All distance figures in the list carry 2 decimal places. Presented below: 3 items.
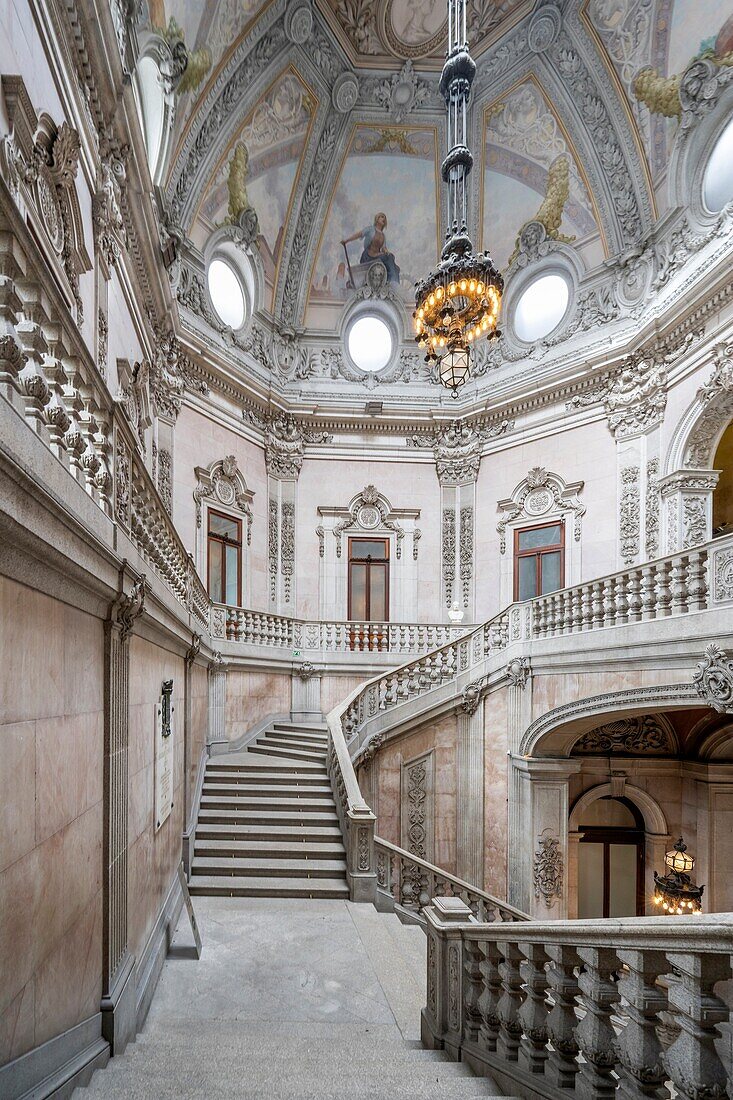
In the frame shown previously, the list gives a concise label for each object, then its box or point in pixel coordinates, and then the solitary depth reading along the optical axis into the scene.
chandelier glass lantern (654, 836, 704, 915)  9.45
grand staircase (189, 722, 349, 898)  8.04
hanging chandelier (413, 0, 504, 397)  9.12
